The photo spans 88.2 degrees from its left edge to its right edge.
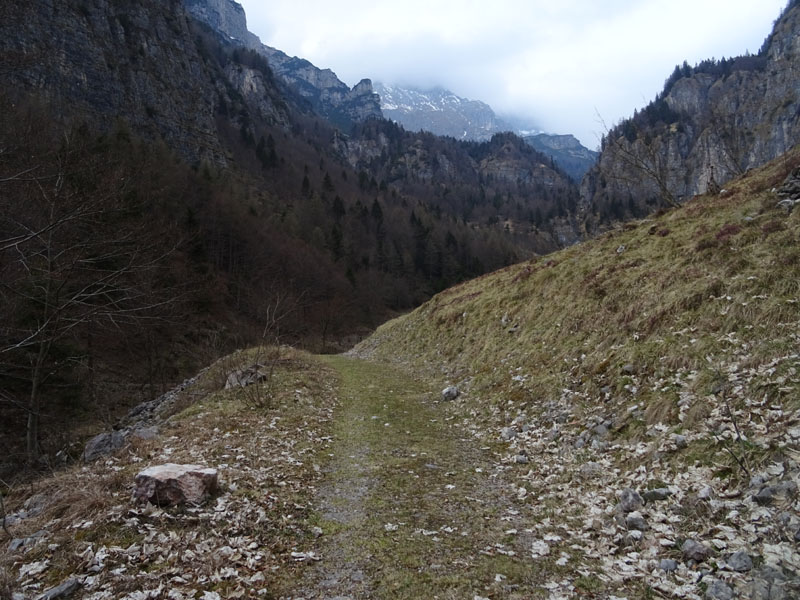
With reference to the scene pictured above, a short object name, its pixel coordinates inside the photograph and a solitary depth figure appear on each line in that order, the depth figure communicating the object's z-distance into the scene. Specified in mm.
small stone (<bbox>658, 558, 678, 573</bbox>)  5277
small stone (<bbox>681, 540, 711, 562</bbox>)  5277
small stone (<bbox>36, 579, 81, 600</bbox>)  4926
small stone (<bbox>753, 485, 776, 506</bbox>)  5669
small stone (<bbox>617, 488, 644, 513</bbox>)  6641
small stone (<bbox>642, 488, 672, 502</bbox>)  6656
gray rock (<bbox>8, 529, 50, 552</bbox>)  6116
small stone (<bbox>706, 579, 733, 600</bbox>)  4633
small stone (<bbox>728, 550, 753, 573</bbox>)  4891
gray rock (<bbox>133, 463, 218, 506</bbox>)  6938
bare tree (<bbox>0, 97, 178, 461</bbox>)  9227
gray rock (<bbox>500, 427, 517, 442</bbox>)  11648
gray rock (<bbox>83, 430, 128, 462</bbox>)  13775
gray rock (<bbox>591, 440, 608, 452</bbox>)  9037
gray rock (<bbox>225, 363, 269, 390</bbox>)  18547
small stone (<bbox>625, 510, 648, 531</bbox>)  6184
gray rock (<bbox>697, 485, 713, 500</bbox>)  6249
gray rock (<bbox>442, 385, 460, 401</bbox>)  17312
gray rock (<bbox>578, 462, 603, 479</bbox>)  8271
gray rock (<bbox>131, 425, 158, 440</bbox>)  11827
